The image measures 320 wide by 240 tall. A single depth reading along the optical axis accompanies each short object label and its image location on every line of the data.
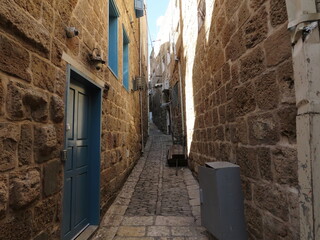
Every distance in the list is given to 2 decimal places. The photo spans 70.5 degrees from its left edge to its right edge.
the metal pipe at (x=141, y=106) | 8.25
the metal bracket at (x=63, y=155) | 2.10
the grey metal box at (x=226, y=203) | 2.24
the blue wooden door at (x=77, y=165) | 2.53
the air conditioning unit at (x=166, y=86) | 12.48
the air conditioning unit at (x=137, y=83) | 6.64
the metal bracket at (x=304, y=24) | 1.39
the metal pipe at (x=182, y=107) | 7.43
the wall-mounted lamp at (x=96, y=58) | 2.88
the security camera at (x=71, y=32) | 2.21
